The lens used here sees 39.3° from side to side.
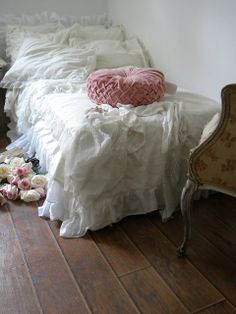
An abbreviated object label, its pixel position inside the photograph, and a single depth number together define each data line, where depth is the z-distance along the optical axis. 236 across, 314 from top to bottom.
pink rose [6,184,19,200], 2.07
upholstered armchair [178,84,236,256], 1.33
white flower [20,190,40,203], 2.05
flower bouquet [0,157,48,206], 2.07
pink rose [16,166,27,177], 2.21
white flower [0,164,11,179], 2.25
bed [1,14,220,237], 1.70
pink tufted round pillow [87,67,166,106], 1.96
